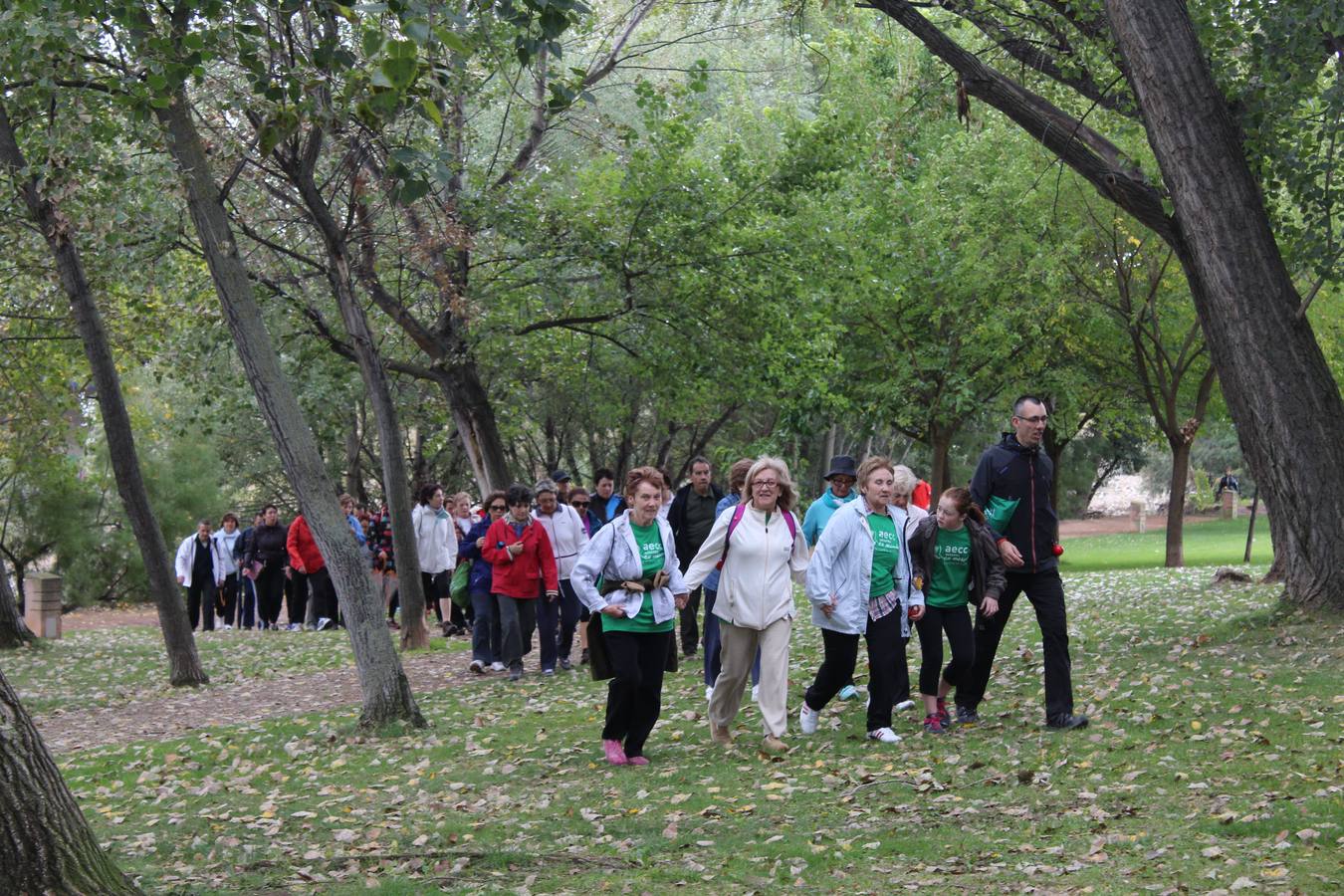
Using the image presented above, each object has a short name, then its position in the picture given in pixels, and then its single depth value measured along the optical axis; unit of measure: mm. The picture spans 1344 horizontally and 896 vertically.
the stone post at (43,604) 26422
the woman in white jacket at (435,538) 22047
